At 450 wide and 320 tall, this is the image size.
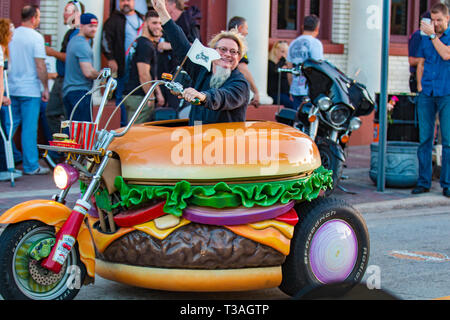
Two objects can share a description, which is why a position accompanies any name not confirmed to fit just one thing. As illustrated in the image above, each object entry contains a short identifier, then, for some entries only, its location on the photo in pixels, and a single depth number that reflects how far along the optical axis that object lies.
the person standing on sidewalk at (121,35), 9.66
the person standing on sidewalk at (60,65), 9.12
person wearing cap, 8.38
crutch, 8.09
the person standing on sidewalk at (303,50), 9.66
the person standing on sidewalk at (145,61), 8.48
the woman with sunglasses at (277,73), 11.60
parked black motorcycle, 7.98
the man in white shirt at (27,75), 8.52
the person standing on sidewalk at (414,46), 9.15
